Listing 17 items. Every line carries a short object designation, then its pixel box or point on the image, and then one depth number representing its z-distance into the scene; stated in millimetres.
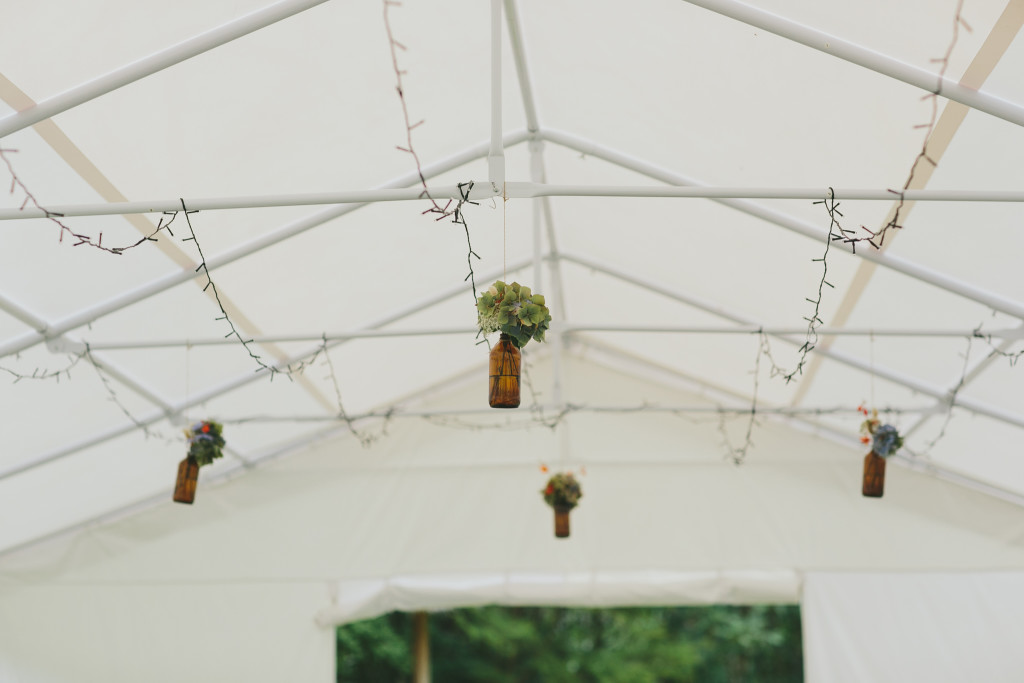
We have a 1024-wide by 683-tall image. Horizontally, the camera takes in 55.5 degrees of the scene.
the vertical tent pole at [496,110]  3629
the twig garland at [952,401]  5938
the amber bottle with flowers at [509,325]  3775
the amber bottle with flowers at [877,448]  5605
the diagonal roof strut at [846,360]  6277
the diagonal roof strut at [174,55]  3662
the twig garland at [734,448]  8338
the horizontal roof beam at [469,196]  3658
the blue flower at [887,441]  5598
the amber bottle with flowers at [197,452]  5727
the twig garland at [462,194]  3629
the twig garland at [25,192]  3709
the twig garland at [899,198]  3380
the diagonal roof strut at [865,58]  3496
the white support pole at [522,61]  4230
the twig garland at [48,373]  5412
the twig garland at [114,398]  5656
